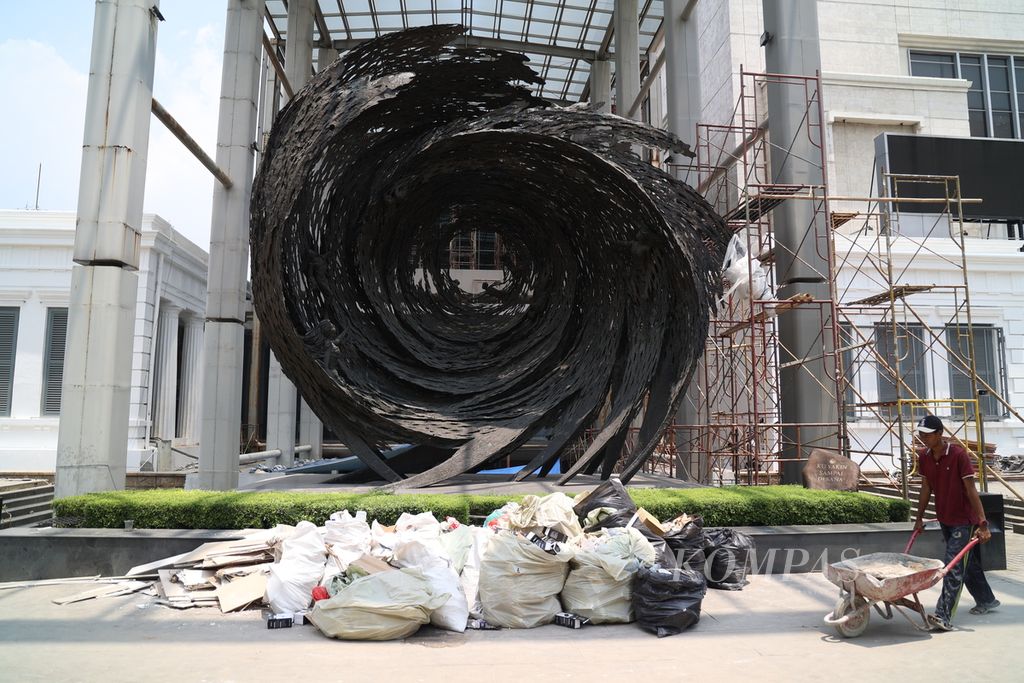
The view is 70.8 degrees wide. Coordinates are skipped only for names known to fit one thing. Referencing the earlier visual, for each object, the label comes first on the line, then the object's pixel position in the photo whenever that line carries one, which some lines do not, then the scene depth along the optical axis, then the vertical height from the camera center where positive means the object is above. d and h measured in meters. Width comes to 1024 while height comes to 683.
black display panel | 18.67 +6.72
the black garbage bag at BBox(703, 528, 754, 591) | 6.23 -1.18
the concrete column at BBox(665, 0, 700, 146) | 16.84 +8.35
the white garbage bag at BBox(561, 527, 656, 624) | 5.16 -1.14
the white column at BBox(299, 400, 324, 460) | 21.31 -0.28
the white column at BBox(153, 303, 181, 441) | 19.06 +1.25
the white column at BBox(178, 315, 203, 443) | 21.42 +1.32
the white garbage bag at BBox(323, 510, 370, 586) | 5.52 -0.94
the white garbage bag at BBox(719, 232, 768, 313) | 11.04 +2.36
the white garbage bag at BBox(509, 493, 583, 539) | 5.94 -0.79
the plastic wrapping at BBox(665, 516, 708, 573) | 6.07 -1.02
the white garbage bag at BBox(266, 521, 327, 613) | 5.25 -1.11
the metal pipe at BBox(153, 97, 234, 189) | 9.77 +4.18
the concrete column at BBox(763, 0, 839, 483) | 11.82 +3.24
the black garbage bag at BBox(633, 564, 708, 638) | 4.96 -1.21
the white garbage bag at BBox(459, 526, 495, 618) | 5.26 -1.12
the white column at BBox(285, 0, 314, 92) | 18.53 +9.86
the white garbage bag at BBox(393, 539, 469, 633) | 4.96 -1.07
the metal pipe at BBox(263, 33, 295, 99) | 14.87 +7.76
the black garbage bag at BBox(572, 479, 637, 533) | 6.18 -0.71
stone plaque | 9.06 -0.58
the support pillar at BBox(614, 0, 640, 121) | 19.25 +10.09
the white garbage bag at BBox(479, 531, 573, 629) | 5.12 -1.13
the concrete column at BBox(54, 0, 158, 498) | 8.11 +1.90
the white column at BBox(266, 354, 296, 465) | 18.95 +0.19
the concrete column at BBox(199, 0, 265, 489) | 11.95 +2.83
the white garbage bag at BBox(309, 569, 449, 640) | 4.71 -1.21
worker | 4.98 -0.59
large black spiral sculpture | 9.23 +2.30
